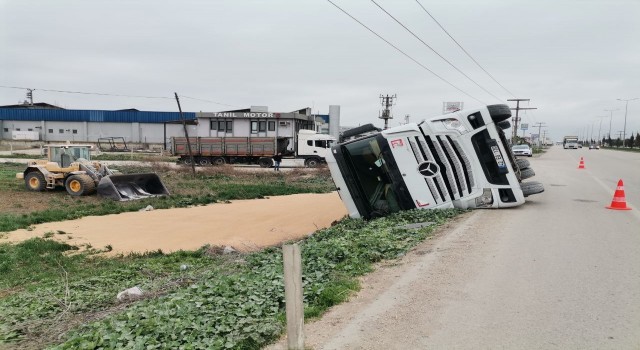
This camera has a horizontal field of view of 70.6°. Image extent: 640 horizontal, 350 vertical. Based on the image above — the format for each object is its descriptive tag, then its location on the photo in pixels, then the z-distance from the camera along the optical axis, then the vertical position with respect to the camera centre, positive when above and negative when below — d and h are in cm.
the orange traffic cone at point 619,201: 1095 -142
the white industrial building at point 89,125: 6575 +66
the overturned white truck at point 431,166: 1006 -65
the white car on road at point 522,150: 4738 -108
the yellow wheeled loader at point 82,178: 1922 -217
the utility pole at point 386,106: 6131 +415
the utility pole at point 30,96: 7993 +556
